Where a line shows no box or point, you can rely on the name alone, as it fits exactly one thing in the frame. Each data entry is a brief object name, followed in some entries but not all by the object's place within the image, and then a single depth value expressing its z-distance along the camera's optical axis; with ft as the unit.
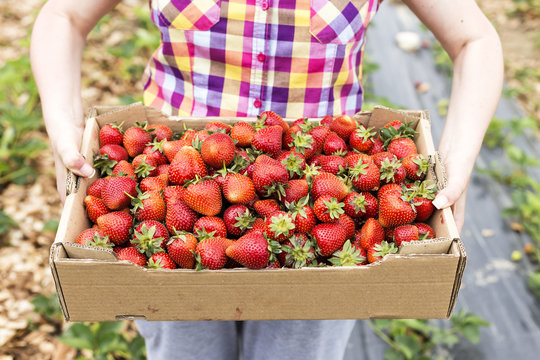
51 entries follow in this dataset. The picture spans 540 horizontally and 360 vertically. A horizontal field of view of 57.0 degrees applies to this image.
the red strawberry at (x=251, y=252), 3.66
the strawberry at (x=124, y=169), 4.41
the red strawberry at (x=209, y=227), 3.98
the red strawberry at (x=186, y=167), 4.26
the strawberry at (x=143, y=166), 4.45
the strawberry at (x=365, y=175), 4.29
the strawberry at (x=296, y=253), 3.76
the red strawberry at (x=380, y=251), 3.83
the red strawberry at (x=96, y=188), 4.29
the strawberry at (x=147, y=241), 3.88
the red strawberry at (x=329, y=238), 3.89
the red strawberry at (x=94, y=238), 3.78
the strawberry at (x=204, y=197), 4.03
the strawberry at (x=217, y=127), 4.63
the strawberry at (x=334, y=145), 4.62
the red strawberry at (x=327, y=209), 3.97
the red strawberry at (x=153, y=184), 4.31
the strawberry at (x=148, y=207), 4.14
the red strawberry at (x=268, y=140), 4.44
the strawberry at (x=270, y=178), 4.09
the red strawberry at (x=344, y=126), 4.77
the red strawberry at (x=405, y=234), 3.95
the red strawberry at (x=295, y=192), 4.17
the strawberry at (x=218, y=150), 4.23
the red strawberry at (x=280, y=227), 3.78
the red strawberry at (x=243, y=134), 4.58
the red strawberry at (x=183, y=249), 3.82
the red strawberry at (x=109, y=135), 4.71
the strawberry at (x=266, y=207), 4.13
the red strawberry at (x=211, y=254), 3.70
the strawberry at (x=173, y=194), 4.22
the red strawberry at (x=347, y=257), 3.86
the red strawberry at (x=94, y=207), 4.14
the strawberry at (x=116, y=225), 3.96
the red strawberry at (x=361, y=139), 4.71
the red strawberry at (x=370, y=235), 4.00
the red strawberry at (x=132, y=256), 3.81
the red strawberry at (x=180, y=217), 4.09
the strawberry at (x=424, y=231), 4.04
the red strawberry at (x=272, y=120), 4.68
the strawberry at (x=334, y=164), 4.44
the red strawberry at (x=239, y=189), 4.10
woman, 4.57
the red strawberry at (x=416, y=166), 4.40
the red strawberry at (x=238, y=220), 4.05
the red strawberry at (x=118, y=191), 4.14
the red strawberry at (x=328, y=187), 4.15
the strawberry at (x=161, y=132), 4.77
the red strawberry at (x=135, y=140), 4.66
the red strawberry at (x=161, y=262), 3.73
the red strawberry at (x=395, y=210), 4.01
